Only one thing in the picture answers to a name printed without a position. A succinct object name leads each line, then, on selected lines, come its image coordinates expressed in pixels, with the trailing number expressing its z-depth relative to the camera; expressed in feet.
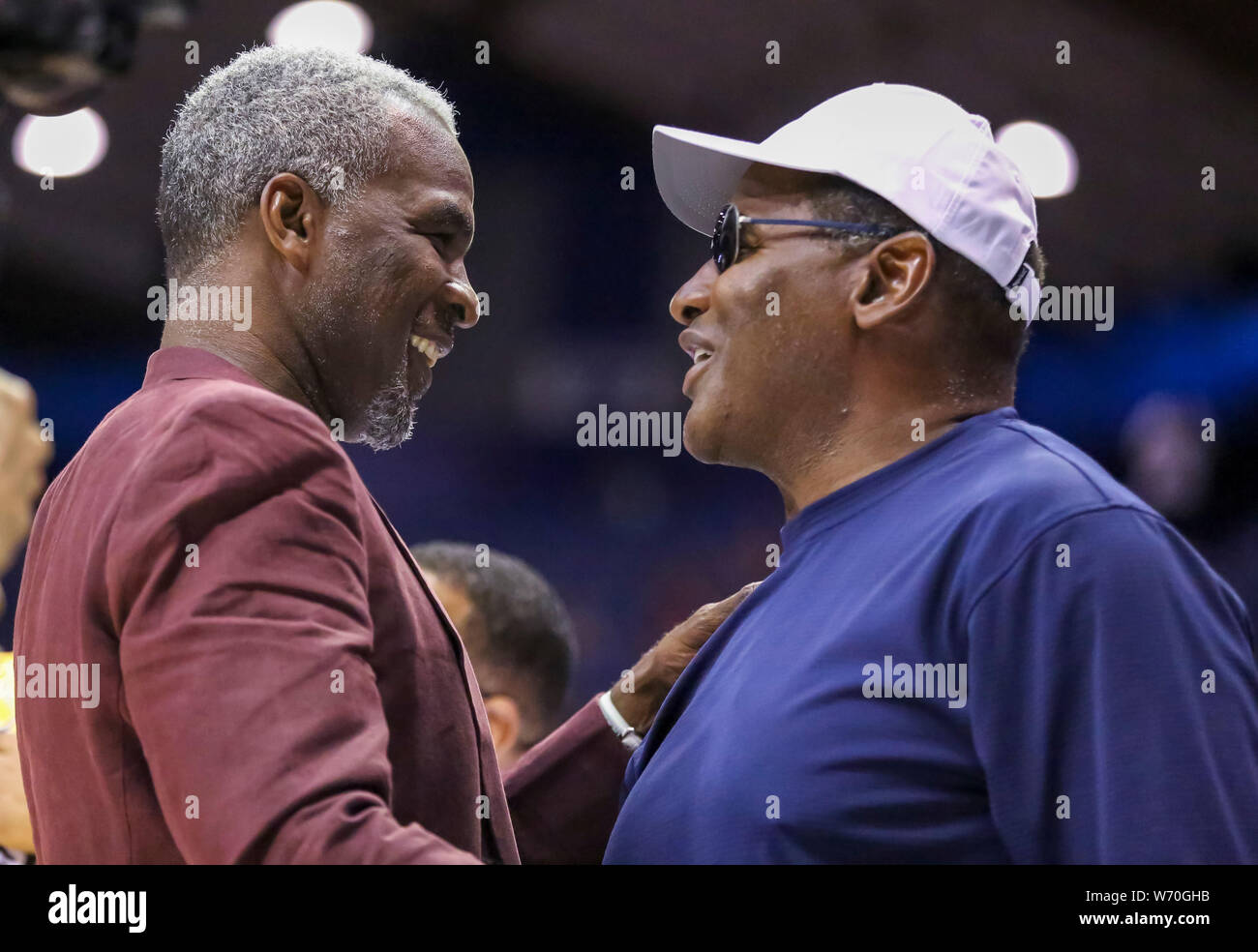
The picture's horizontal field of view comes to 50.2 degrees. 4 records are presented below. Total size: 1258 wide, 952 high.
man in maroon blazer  3.53
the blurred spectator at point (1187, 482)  10.12
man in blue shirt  3.98
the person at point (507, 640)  9.30
